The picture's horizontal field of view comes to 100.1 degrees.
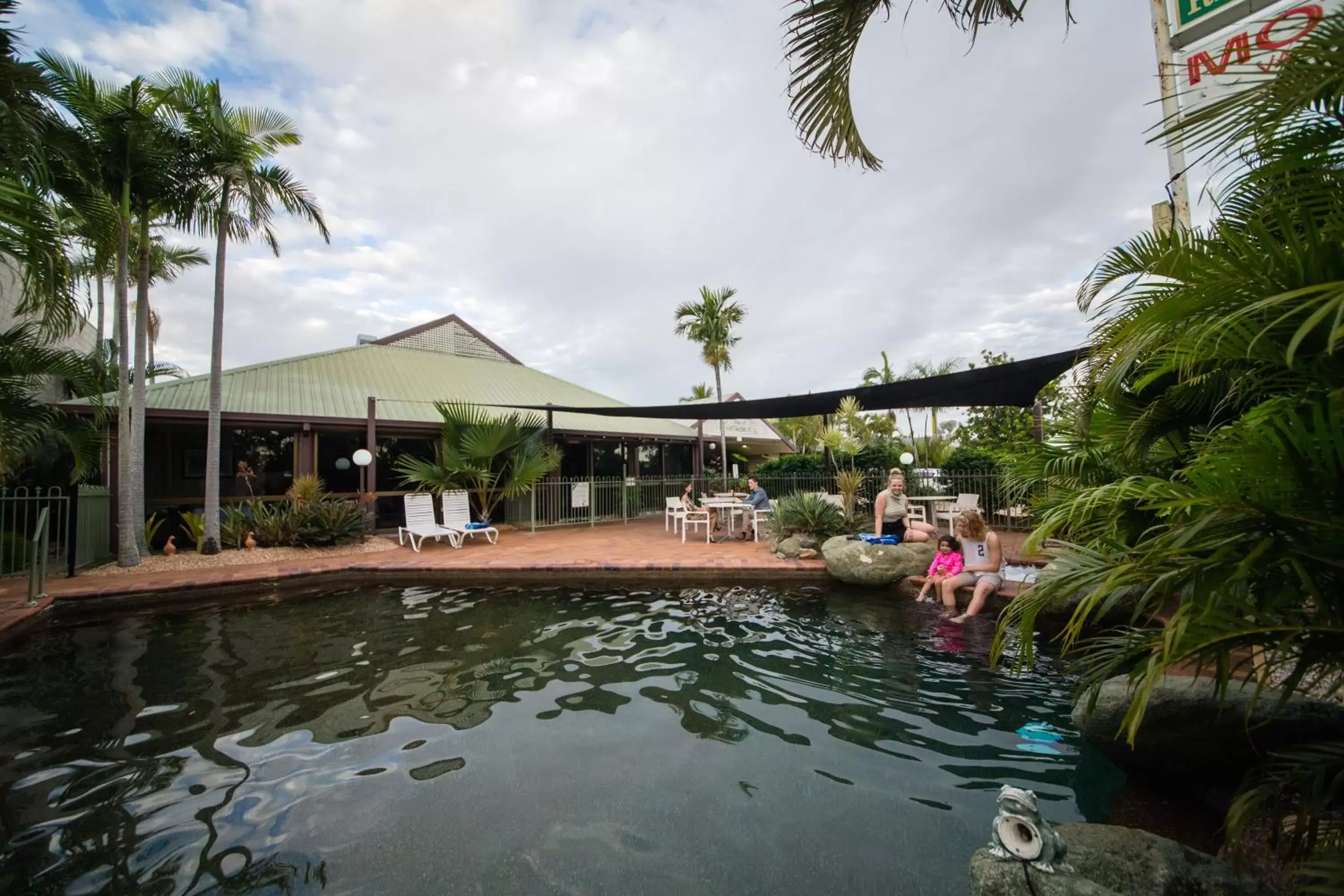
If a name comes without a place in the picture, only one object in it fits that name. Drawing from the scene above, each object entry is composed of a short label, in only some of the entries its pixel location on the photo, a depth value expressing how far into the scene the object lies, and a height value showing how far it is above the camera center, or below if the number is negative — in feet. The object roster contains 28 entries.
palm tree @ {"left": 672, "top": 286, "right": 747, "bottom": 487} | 61.11 +16.61
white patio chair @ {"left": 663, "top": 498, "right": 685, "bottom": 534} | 37.11 -2.24
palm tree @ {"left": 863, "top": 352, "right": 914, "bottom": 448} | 79.15 +13.14
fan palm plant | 36.11 +1.71
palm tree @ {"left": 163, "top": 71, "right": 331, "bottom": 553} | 25.71 +15.51
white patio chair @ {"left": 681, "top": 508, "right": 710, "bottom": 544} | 34.56 -2.62
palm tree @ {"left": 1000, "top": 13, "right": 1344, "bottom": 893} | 3.96 +0.05
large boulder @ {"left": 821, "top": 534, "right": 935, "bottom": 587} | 21.84 -3.70
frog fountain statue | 5.74 -3.89
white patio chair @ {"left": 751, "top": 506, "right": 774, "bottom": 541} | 32.40 -2.68
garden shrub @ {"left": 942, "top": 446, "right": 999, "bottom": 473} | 38.52 +0.13
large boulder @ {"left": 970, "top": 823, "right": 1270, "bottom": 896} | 5.61 -4.26
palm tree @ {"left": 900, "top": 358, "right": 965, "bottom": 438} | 80.94 +14.33
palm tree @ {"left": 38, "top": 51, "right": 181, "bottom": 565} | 23.59 +15.19
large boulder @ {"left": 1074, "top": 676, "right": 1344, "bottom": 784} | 8.00 -4.10
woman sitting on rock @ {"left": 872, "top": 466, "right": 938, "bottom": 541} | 24.31 -1.82
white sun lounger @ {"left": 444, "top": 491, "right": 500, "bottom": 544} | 34.09 -1.72
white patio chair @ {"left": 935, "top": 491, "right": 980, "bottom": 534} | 31.09 -2.39
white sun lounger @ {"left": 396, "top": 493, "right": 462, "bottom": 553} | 31.83 -2.05
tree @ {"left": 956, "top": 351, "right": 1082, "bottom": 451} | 38.19 +3.07
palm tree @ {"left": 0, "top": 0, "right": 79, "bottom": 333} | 8.61 +6.33
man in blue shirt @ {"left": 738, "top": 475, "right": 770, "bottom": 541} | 33.06 -1.61
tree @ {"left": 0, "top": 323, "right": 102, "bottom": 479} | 20.70 +4.10
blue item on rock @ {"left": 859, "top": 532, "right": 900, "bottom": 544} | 23.16 -2.95
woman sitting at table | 35.65 -1.86
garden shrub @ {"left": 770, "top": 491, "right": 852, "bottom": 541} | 28.12 -2.39
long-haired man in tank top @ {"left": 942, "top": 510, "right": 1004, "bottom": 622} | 17.90 -3.31
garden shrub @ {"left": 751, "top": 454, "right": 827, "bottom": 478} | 50.44 +0.55
